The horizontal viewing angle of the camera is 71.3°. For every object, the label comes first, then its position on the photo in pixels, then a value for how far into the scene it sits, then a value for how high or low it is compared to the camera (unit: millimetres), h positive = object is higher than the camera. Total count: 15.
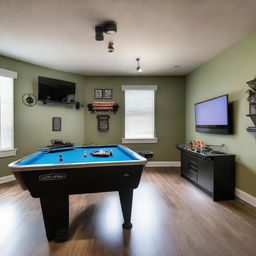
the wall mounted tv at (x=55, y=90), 4236 +901
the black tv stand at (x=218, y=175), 2873 -797
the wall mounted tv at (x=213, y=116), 3159 +217
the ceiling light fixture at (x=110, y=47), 2950 +1320
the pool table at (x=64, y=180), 1659 -527
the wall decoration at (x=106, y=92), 5148 +976
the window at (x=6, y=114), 3729 +266
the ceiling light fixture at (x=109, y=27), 2414 +1358
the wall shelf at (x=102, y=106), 5027 +574
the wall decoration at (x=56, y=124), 4598 +60
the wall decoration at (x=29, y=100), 4082 +622
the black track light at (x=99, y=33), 2506 +1336
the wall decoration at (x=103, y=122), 5133 +125
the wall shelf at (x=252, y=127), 2449 -8
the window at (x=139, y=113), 5180 +374
